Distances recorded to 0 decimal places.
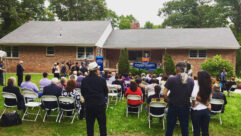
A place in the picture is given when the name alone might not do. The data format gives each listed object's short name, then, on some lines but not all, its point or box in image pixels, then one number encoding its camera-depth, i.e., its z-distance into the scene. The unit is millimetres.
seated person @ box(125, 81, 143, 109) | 7195
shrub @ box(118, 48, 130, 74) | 18953
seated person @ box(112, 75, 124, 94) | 9813
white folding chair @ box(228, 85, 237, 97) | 11907
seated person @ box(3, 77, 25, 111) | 6453
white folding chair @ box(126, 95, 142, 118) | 7008
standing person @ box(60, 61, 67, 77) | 16172
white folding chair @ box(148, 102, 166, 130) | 5992
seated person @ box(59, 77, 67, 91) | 7825
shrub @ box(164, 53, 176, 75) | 17833
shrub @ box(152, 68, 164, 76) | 18309
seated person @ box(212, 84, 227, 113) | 6738
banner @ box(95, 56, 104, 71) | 16500
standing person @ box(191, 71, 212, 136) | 3986
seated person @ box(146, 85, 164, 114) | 6436
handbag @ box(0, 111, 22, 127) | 6129
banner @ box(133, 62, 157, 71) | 19406
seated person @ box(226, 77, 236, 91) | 12281
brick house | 21206
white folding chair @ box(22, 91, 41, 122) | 6777
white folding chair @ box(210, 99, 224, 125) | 6617
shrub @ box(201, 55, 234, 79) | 16359
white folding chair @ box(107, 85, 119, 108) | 8834
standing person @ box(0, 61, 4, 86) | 13220
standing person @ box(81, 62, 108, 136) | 4168
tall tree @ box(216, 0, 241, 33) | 33219
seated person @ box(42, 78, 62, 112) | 6691
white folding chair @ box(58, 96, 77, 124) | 6269
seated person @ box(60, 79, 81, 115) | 6578
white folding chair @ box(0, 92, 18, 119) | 6335
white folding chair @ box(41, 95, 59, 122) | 6397
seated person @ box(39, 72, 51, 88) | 8641
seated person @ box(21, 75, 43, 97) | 7672
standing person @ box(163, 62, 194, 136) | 4090
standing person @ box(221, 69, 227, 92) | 14657
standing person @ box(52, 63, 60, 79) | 14891
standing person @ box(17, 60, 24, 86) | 12953
